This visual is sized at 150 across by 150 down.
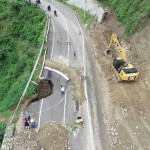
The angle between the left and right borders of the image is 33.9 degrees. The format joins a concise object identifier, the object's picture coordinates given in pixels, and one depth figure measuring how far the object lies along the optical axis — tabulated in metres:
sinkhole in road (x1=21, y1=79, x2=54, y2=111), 27.12
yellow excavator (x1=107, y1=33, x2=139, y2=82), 27.47
